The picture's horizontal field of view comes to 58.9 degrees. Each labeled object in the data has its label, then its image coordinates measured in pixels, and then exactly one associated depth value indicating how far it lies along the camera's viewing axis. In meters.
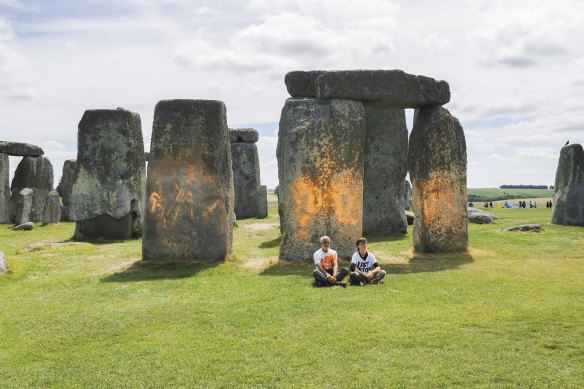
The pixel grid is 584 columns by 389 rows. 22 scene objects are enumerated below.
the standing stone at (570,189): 18.02
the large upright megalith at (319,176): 10.51
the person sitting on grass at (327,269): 8.27
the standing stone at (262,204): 25.09
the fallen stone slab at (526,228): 15.90
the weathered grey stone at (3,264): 9.45
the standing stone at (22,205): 21.69
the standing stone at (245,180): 24.98
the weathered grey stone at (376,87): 10.75
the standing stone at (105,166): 15.42
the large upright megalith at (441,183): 11.88
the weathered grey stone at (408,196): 24.89
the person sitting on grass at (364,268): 8.43
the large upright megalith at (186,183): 10.70
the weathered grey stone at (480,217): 19.75
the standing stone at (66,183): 23.14
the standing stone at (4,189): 21.67
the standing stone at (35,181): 22.69
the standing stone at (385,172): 16.84
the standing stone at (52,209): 21.19
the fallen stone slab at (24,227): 19.06
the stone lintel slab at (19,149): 22.09
